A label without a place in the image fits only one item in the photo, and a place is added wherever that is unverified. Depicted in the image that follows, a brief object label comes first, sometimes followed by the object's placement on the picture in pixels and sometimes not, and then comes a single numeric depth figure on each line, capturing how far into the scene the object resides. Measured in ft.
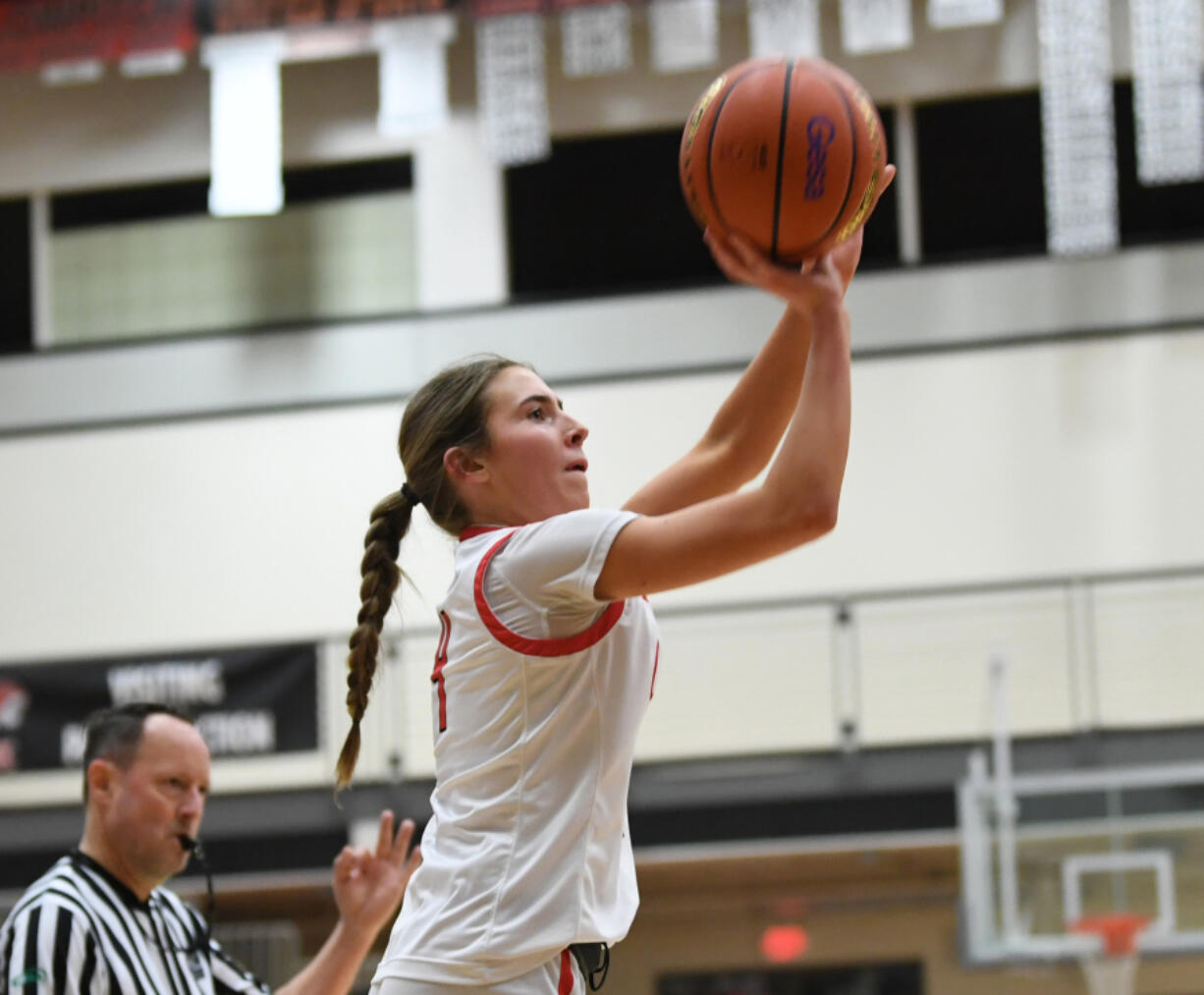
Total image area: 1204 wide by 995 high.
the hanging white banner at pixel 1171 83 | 57.73
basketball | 14.15
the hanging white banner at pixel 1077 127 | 58.49
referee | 20.36
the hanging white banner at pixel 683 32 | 64.72
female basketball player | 12.72
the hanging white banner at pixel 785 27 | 64.01
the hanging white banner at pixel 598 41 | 61.00
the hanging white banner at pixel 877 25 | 62.53
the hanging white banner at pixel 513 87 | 60.89
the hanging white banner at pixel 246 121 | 67.43
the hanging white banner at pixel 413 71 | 65.59
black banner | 63.96
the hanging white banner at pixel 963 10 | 59.16
